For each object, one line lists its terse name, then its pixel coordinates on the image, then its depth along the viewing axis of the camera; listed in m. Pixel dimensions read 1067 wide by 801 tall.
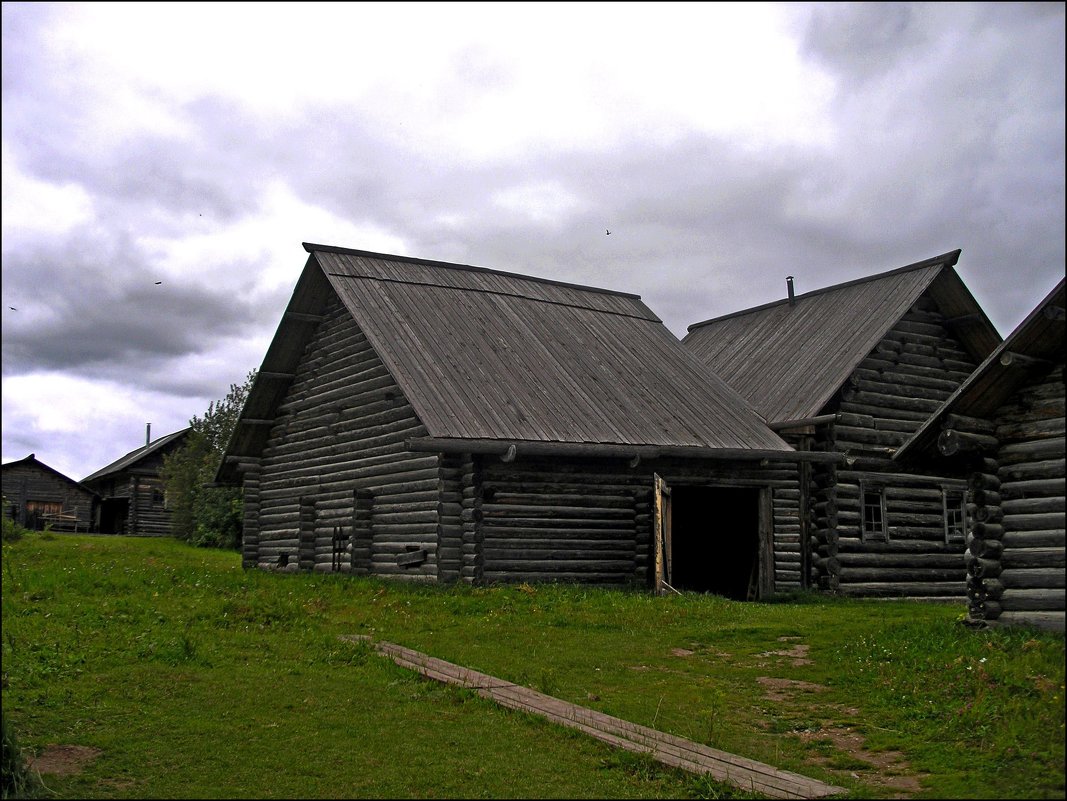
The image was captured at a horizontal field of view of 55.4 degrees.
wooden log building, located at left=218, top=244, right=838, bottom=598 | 20.59
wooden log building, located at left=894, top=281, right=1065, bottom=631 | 11.04
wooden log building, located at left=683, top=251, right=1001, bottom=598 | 23.89
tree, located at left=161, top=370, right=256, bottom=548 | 45.16
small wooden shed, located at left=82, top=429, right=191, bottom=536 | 57.88
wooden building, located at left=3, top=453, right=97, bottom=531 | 53.88
